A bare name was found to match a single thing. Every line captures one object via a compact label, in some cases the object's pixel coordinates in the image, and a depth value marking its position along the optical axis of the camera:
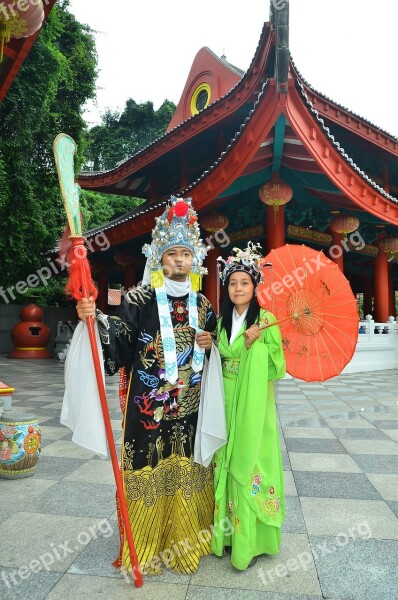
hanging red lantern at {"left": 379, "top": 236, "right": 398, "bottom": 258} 11.51
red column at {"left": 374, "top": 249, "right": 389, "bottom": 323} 12.00
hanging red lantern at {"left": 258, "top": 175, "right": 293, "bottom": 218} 8.53
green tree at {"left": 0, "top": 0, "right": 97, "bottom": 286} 10.82
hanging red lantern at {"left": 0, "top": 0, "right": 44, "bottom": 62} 3.96
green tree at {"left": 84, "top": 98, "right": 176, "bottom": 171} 31.00
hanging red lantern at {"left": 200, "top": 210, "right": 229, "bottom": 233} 9.33
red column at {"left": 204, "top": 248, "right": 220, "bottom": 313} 10.31
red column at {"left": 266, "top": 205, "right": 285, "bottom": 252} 9.07
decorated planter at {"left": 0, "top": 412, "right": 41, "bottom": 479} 3.64
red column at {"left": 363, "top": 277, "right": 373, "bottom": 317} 18.94
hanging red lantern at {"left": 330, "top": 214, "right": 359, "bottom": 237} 9.75
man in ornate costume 2.33
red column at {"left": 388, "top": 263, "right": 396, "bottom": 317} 16.74
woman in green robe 2.32
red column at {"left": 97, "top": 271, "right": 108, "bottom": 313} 15.62
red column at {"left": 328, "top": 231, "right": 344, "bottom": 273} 10.40
